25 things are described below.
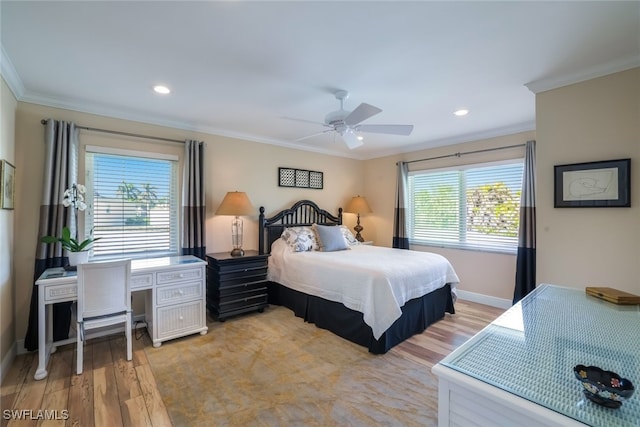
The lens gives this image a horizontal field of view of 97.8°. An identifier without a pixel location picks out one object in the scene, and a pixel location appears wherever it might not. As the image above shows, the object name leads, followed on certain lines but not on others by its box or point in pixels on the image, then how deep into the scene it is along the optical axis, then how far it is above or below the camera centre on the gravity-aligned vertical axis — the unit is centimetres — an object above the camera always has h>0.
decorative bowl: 73 -48
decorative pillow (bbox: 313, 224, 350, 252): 411 -38
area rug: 188 -136
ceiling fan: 253 +85
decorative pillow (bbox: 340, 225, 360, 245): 466 -39
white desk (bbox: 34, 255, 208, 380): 244 -82
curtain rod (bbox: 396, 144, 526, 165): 387 +94
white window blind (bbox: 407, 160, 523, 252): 395 +12
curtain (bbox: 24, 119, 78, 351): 270 +1
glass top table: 73 -49
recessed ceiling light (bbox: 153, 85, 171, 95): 264 +119
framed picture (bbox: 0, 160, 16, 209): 225 +24
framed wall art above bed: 466 +62
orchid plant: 263 +4
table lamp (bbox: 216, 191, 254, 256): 360 +9
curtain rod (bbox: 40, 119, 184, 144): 301 +93
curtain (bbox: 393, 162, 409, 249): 496 +3
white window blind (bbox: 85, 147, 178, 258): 318 +12
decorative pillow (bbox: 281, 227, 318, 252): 400 -37
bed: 271 -84
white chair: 235 -73
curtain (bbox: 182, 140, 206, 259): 359 +15
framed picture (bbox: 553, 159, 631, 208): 219 +25
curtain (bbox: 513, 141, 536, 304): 356 -24
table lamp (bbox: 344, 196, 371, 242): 532 +15
